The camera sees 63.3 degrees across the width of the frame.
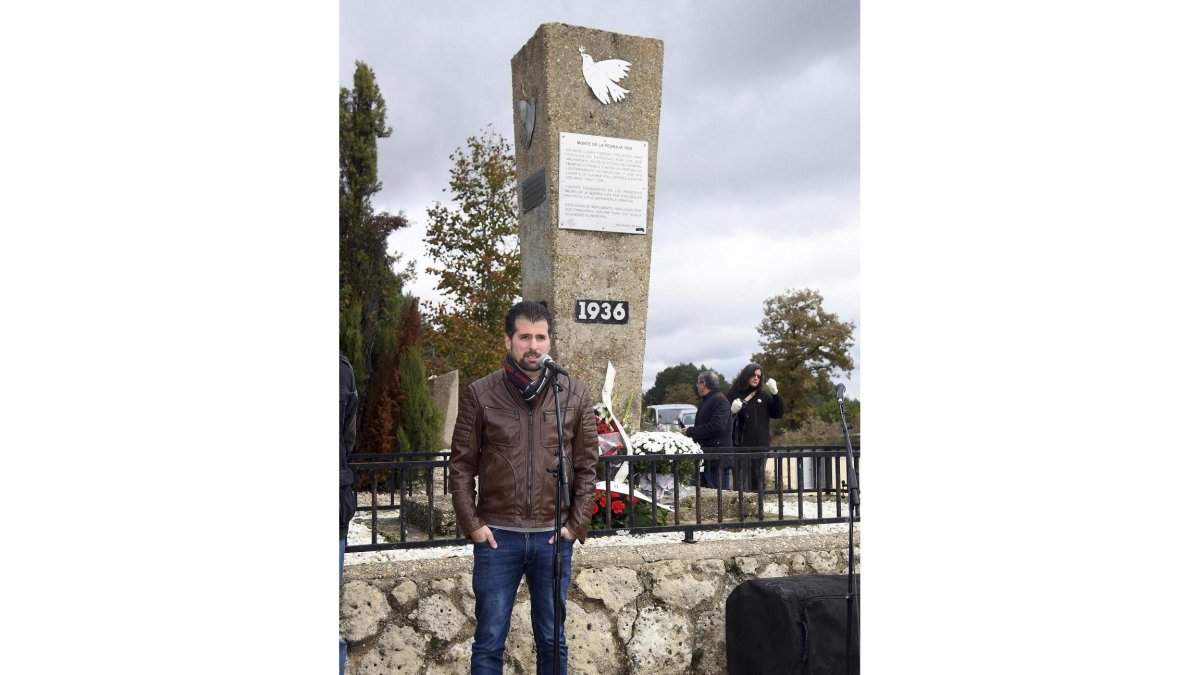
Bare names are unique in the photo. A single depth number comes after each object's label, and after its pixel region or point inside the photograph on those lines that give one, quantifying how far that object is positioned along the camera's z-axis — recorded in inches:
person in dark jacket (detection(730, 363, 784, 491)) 304.7
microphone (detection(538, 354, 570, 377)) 120.8
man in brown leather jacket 130.3
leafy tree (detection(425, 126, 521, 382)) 627.2
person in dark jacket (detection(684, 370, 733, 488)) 265.7
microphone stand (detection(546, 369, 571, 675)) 119.9
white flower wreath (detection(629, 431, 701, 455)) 222.8
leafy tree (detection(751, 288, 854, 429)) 936.9
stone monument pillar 261.0
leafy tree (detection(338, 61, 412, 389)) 408.8
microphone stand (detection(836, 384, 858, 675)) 125.1
